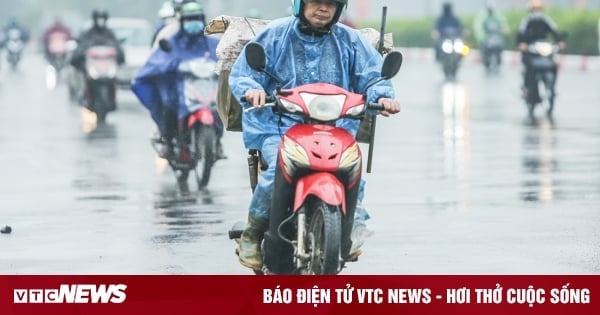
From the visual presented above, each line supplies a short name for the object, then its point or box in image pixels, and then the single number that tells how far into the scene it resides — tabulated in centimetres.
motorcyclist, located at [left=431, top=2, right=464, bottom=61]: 4219
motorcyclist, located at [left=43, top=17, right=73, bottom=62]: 4994
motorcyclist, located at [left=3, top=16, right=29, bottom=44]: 5794
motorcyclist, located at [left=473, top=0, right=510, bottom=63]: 4475
